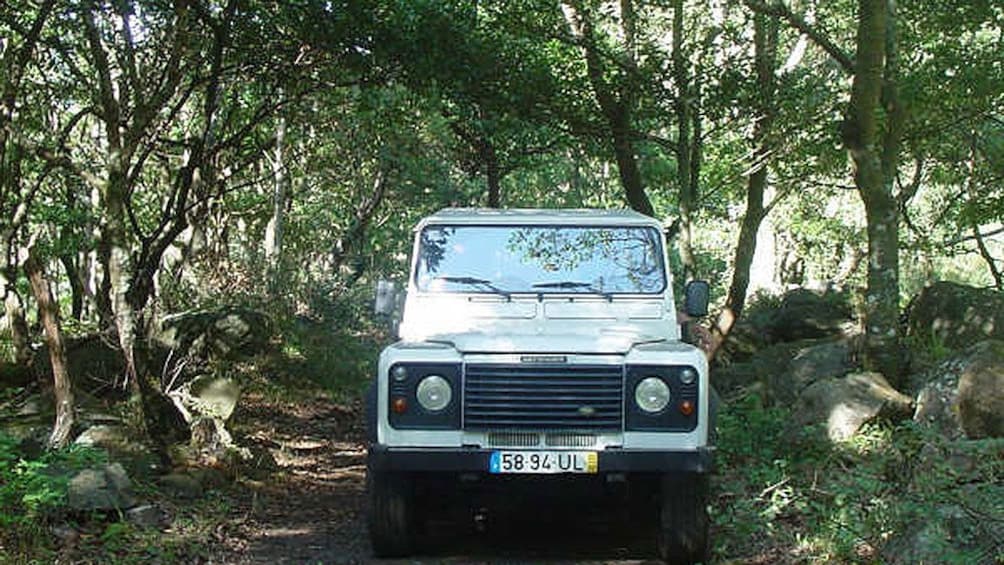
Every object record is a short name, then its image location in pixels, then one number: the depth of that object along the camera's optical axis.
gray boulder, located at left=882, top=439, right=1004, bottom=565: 5.53
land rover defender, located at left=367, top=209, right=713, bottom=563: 6.32
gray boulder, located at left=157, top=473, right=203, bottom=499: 8.50
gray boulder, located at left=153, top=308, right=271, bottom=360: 13.26
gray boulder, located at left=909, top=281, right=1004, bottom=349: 12.92
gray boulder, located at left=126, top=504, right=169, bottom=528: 7.31
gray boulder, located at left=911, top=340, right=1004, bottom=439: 7.68
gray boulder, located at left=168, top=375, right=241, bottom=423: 9.80
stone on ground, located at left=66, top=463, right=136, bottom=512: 7.04
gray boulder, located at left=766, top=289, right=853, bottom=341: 17.14
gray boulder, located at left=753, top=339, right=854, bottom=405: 11.39
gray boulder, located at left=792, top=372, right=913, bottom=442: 8.75
